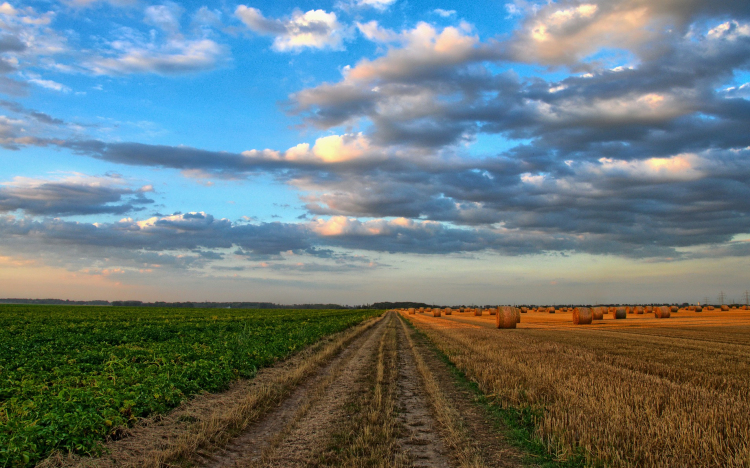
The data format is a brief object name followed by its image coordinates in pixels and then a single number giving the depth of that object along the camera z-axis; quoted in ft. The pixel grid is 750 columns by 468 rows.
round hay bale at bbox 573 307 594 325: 150.18
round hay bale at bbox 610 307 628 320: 184.59
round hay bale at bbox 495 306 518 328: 126.72
